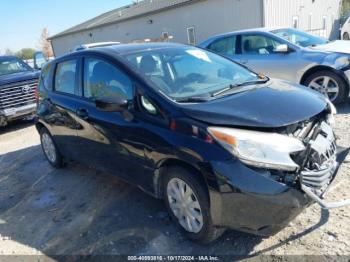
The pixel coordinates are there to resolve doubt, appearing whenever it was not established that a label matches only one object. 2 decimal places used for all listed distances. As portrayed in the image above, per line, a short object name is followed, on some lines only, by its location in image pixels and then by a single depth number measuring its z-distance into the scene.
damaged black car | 2.50
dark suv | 8.64
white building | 17.23
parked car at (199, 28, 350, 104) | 6.11
